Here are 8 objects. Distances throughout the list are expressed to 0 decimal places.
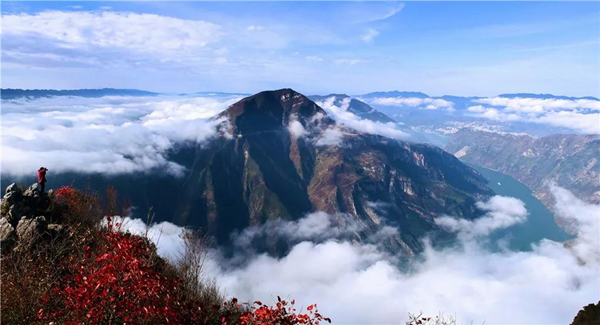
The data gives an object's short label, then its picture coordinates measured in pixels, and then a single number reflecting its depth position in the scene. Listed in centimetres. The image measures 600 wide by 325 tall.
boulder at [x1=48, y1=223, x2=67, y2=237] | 2429
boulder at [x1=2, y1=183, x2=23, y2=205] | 2678
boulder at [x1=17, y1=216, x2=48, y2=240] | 2316
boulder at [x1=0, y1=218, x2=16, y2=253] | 2416
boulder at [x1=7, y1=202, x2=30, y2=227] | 2591
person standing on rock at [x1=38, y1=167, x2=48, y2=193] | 2784
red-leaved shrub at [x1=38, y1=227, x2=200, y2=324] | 1261
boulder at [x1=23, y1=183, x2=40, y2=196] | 2768
